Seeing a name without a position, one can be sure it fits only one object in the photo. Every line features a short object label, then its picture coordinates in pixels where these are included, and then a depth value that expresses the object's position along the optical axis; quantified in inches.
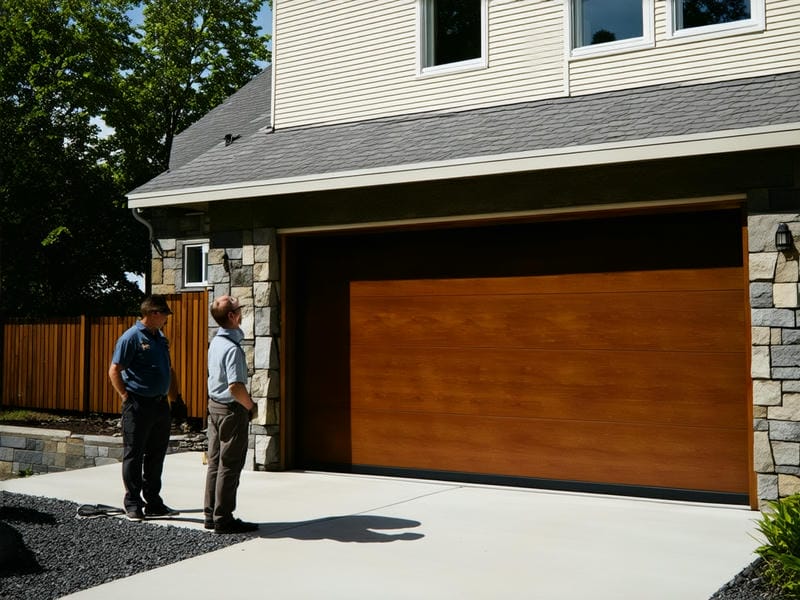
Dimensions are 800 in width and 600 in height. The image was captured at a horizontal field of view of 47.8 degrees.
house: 293.6
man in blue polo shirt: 275.9
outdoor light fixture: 278.1
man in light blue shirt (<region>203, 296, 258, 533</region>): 251.3
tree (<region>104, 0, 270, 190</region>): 1083.9
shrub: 187.6
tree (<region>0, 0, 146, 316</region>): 859.4
